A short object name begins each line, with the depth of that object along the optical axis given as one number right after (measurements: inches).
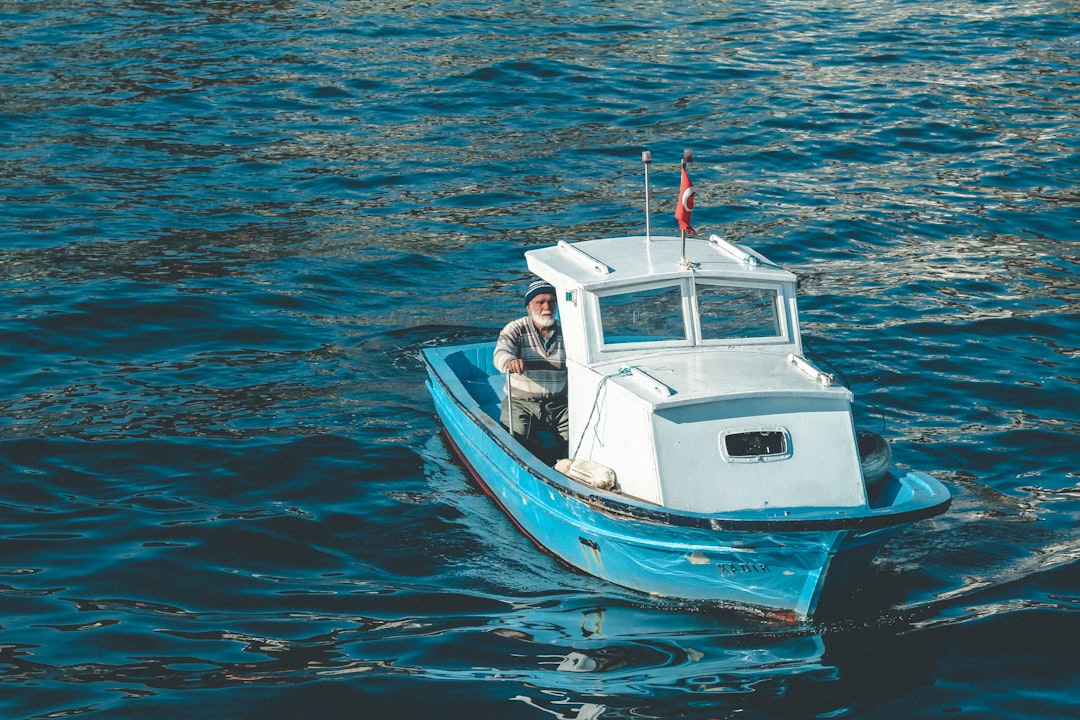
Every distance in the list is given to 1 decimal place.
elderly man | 870.4
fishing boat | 689.6
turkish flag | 762.8
